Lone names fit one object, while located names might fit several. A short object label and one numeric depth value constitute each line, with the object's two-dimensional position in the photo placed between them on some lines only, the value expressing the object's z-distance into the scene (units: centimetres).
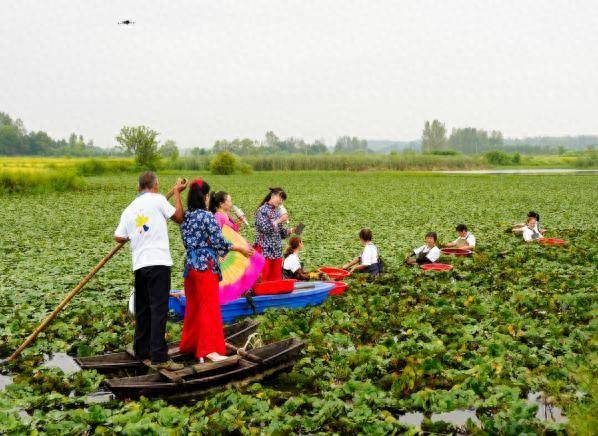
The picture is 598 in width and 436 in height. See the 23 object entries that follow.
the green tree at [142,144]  6881
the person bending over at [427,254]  1067
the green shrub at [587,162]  7488
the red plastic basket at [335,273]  976
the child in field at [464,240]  1218
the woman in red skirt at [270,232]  838
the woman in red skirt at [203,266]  566
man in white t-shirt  540
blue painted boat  762
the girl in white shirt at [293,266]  941
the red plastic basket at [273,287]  784
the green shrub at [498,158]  8961
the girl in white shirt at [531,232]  1319
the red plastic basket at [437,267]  1035
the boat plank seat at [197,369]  518
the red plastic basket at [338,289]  869
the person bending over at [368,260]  998
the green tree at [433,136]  15138
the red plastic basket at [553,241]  1273
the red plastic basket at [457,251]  1181
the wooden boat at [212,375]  512
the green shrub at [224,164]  5838
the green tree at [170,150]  7711
